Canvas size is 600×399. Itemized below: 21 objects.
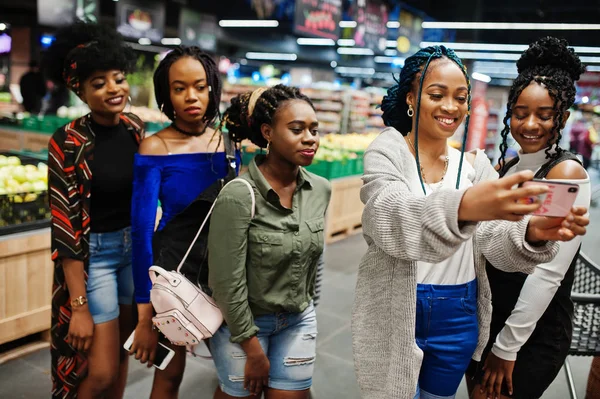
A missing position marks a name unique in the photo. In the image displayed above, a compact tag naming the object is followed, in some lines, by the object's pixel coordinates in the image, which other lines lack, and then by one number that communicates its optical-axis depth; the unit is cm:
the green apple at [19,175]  337
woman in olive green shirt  158
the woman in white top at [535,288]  152
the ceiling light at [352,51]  2067
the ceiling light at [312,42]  1842
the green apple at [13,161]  368
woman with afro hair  193
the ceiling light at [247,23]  1477
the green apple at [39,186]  322
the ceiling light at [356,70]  2778
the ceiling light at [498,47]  1646
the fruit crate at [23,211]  295
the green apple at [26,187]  316
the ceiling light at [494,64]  2159
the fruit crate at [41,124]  768
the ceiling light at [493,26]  1458
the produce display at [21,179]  305
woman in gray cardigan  113
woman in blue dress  182
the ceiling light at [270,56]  2334
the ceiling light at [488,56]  1887
